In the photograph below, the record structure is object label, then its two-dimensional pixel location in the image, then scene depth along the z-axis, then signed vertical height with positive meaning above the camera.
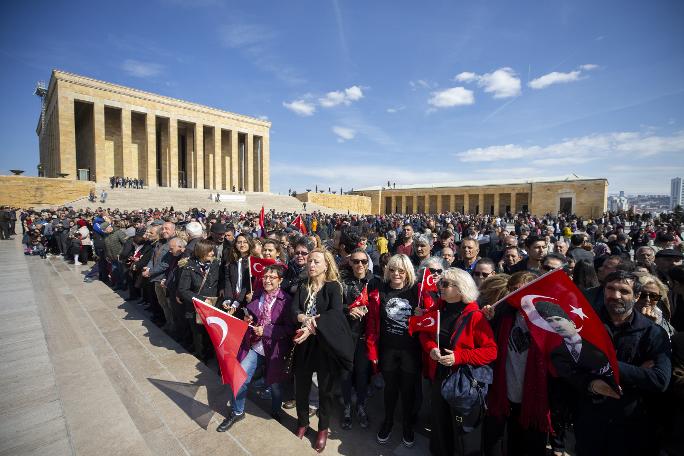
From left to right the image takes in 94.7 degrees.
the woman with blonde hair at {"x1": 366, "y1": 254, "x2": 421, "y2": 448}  2.87 -1.23
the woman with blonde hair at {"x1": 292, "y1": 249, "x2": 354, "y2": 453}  2.80 -1.16
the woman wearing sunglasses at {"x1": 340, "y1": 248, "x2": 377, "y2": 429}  3.14 -1.22
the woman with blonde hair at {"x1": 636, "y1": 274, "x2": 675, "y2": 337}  2.63 -0.74
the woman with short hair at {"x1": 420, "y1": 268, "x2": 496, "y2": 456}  2.31 -1.05
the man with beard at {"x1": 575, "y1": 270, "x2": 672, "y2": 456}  2.03 -1.18
